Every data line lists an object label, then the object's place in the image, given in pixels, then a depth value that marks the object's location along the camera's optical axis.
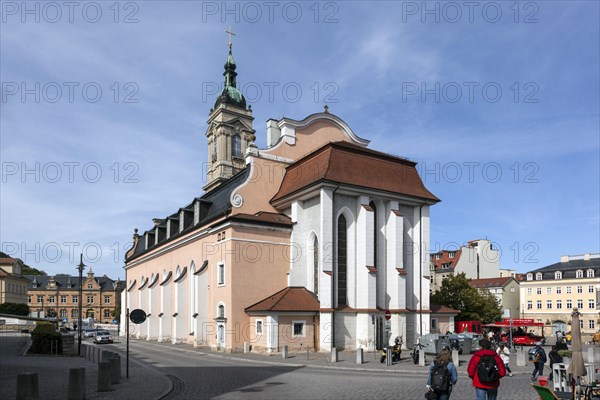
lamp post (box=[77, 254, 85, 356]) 35.31
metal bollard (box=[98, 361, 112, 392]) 14.90
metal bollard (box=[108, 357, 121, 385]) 16.70
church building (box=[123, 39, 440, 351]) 30.73
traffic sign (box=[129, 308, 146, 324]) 19.08
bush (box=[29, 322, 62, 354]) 31.18
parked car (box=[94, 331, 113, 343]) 44.78
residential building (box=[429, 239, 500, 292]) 78.62
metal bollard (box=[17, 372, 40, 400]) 11.65
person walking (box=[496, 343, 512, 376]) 20.70
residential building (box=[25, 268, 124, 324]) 117.04
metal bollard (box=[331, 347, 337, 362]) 24.69
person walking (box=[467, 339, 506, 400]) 9.45
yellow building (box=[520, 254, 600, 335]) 69.38
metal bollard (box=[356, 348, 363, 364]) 24.09
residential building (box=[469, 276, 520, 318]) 76.44
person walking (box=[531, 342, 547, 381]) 18.94
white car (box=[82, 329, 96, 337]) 53.12
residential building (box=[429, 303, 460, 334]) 37.00
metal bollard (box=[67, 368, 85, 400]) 12.56
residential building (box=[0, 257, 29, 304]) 92.06
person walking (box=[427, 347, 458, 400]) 9.44
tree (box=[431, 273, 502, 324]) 49.47
